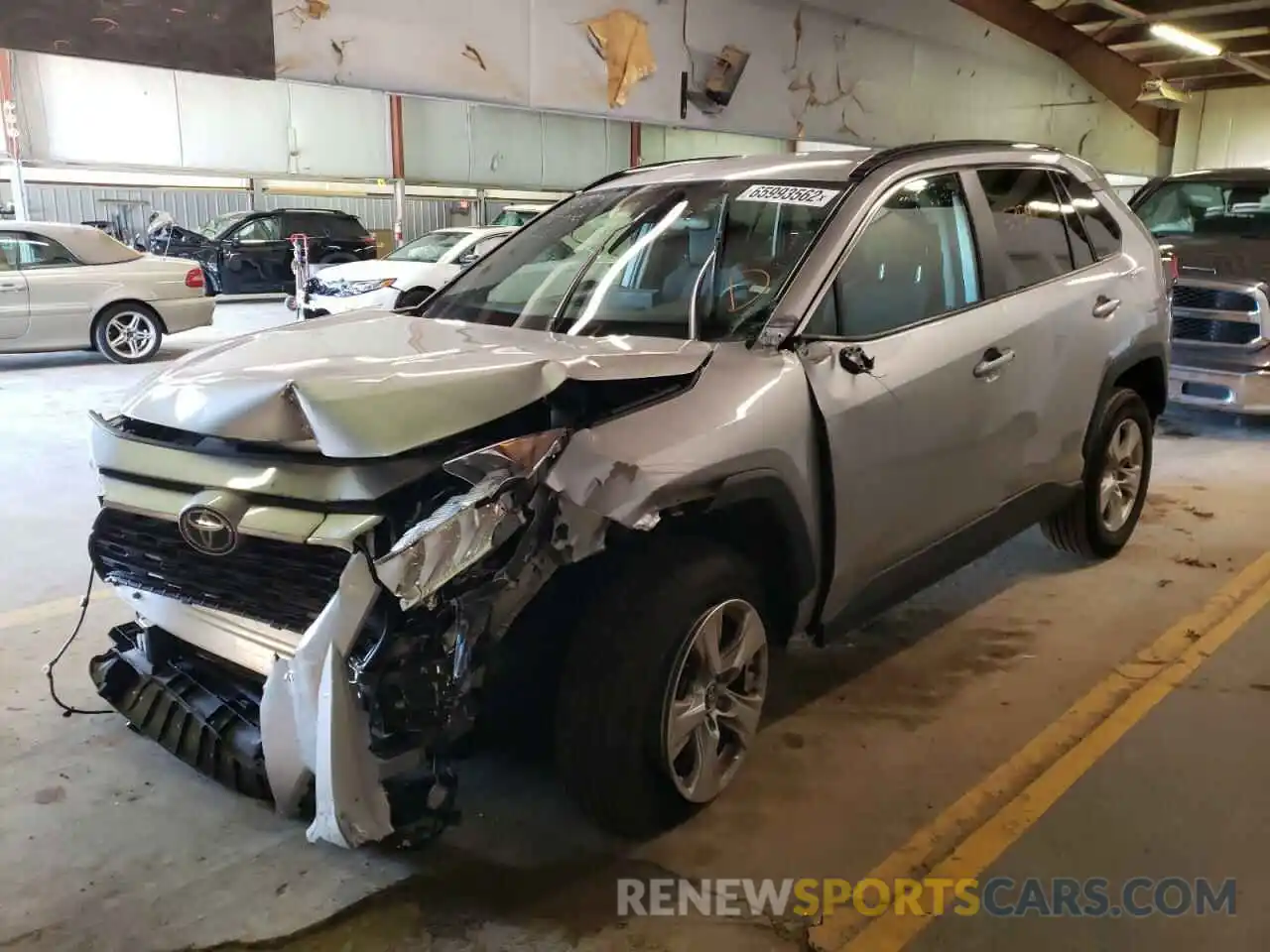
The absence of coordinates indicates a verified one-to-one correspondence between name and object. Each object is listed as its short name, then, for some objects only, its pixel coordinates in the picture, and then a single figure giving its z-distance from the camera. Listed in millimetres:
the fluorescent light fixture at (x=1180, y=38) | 12755
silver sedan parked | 9609
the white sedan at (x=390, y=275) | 11023
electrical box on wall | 9320
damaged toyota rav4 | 2191
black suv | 16672
